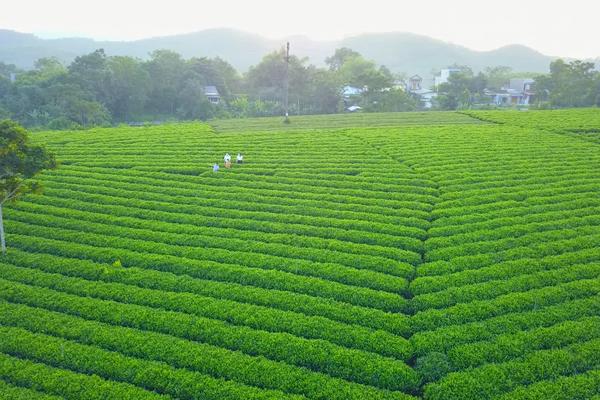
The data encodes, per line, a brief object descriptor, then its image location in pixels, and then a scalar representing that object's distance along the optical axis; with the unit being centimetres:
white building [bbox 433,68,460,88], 12256
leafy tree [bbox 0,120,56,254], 1770
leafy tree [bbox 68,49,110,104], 6638
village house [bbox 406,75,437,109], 9300
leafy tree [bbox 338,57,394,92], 7256
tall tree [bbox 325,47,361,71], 12173
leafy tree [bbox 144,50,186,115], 7400
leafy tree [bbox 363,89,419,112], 7119
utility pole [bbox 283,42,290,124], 5156
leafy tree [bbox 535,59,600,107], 6544
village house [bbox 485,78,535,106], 9005
